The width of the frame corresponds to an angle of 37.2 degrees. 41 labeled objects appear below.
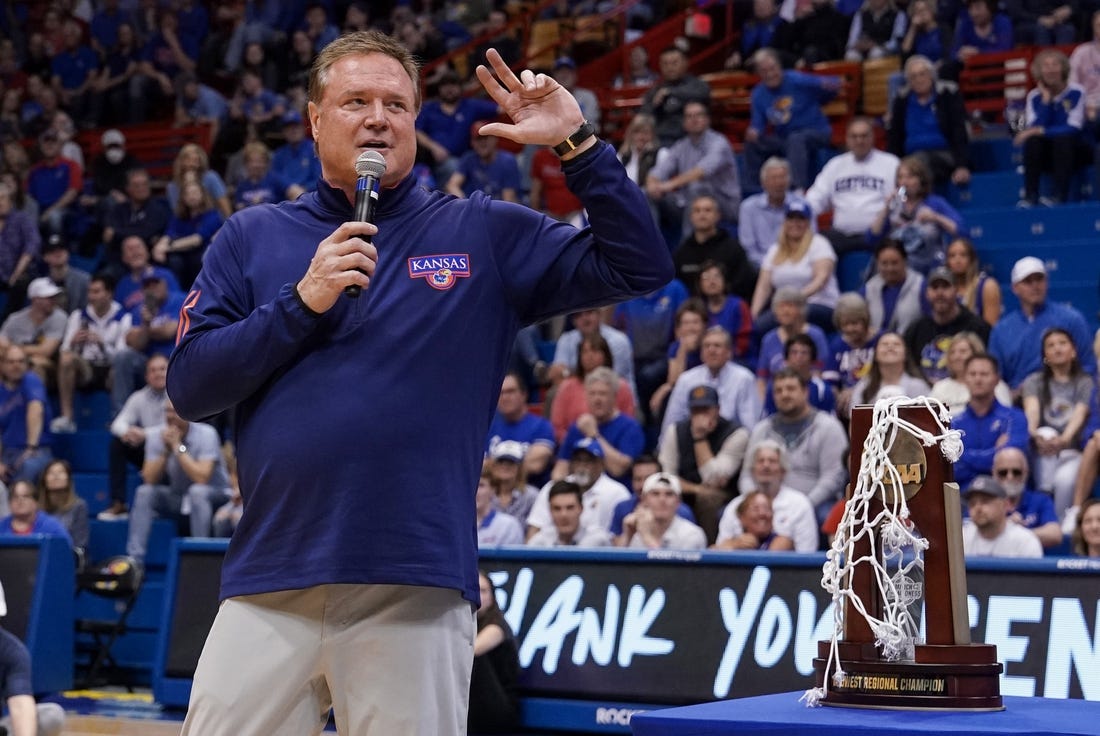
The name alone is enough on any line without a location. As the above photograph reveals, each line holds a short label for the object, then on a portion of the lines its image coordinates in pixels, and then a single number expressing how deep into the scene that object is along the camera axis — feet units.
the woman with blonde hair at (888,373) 35.19
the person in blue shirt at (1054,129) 44.21
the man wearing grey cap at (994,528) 29.14
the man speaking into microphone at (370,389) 10.33
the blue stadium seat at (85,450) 49.70
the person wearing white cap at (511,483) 37.04
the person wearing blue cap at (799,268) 41.75
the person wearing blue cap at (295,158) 56.39
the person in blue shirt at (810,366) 37.29
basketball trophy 11.03
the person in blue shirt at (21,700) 26.23
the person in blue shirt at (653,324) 43.32
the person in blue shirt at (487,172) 52.08
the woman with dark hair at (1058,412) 33.22
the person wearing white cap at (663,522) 32.73
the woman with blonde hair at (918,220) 40.91
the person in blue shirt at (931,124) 46.29
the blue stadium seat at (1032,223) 43.55
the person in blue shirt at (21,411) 47.75
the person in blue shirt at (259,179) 55.93
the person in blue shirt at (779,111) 49.96
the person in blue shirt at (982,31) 50.93
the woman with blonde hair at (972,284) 38.93
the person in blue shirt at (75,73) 70.85
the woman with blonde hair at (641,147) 49.47
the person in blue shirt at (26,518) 39.78
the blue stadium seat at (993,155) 48.62
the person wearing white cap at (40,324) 52.21
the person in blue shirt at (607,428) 38.65
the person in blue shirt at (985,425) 33.19
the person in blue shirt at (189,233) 53.78
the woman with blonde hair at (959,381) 34.50
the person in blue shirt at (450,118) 56.18
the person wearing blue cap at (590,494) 35.42
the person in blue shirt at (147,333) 48.73
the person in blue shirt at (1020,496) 31.94
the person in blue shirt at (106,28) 72.23
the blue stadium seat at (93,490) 48.06
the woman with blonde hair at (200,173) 54.60
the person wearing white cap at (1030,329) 36.40
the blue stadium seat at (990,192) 46.65
